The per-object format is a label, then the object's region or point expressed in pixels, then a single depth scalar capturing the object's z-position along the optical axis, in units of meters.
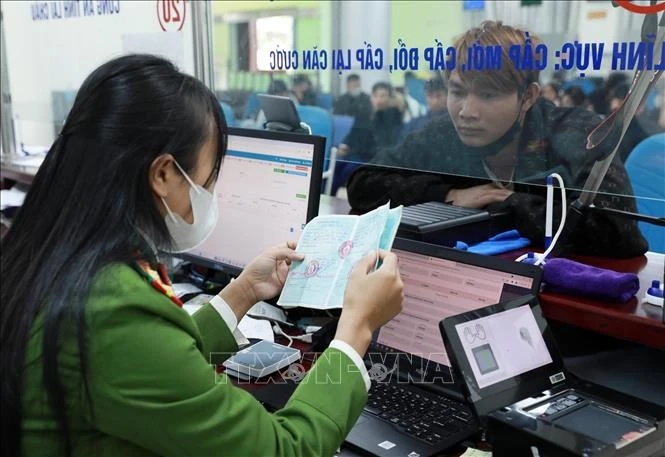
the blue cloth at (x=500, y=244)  1.28
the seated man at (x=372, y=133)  2.00
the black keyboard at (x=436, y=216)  1.29
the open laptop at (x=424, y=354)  0.99
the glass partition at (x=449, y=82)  1.39
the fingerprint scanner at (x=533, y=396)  0.81
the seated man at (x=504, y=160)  1.31
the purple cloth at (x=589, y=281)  1.05
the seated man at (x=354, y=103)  2.34
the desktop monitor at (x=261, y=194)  1.39
